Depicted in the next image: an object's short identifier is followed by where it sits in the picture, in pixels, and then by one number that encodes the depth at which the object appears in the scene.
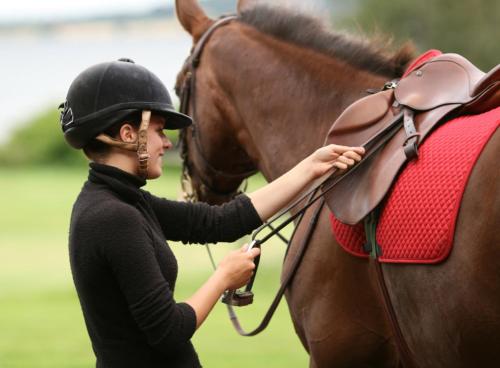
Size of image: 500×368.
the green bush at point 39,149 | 62.41
